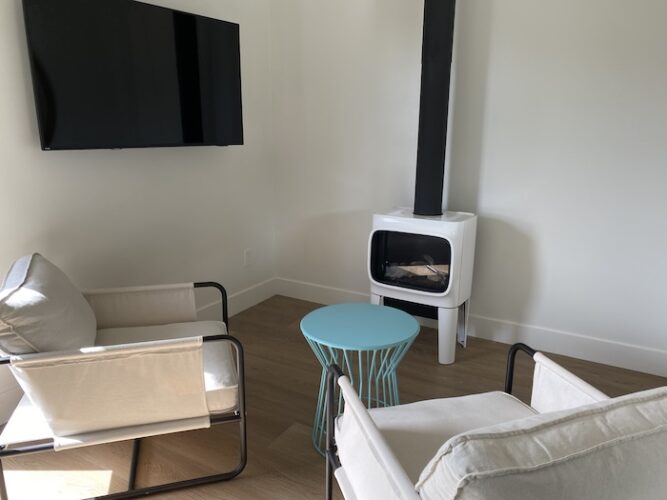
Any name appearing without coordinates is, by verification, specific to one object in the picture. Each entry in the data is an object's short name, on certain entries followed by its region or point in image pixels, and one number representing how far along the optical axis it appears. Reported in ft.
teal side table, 6.50
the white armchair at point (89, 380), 5.43
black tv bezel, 6.98
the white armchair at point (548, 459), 2.78
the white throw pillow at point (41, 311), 5.38
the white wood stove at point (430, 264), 9.39
